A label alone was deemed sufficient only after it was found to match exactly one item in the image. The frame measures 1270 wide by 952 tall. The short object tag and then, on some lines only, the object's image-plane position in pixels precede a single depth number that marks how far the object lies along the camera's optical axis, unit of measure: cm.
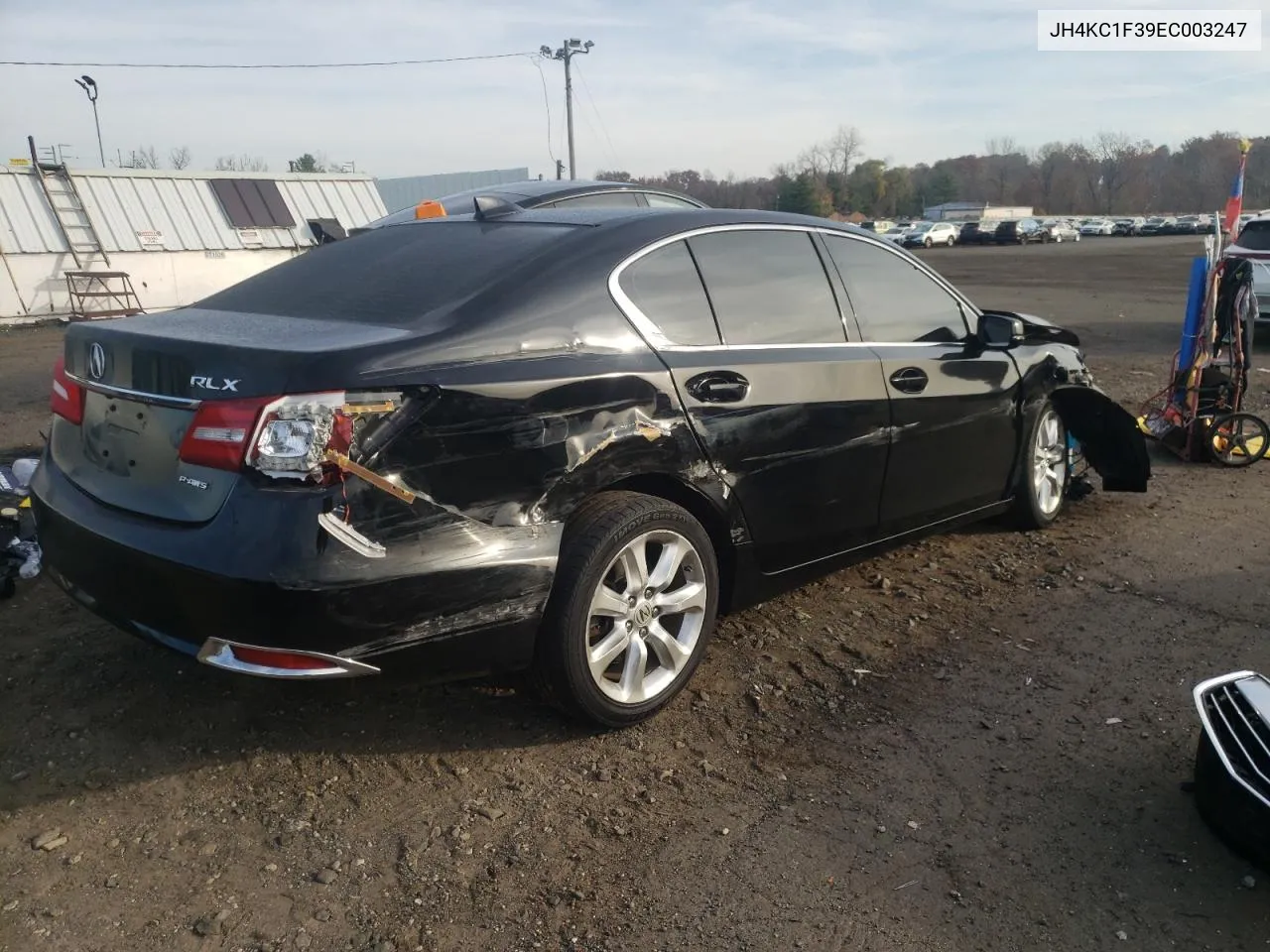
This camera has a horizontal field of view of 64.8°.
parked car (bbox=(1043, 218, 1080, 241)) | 6058
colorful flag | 676
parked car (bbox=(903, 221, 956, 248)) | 5372
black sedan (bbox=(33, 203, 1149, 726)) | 253
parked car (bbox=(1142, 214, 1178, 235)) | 7344
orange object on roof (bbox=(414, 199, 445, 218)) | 489
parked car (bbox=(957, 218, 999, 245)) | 5916
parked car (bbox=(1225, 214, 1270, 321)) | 1273
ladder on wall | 1797
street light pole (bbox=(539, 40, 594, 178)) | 3928
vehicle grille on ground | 248
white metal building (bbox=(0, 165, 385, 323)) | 1769
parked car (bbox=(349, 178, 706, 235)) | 759
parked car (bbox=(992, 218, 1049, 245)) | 5834
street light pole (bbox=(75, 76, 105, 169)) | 3200
